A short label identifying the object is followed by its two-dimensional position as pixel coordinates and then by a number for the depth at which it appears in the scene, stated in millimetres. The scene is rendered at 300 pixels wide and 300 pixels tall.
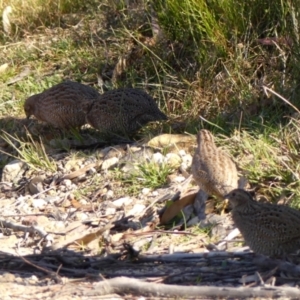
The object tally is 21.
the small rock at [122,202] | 16406
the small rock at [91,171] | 17812
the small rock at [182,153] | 17516
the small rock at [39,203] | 17109
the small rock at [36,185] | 17844
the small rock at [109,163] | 17828
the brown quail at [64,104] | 20187
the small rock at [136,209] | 15825
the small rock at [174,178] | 16594
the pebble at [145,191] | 16547
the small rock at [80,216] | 16206
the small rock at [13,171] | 18797
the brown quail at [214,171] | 14852
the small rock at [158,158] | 17156
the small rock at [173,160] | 17078
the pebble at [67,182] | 17687
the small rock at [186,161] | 16986
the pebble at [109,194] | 16812
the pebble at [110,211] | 16172
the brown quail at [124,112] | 19219
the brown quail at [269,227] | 12711
